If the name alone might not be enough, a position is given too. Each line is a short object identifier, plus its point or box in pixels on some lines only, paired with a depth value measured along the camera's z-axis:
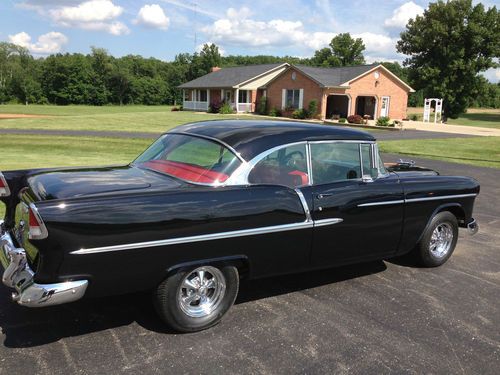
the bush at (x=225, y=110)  44.69
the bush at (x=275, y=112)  42.00
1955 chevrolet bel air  3.01
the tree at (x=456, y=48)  48.22
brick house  39.66
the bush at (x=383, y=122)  33.17
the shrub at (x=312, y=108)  38.72
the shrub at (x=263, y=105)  44.34
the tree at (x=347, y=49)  82.25
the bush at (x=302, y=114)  39.09
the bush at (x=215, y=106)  46.38
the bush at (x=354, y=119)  35.34
